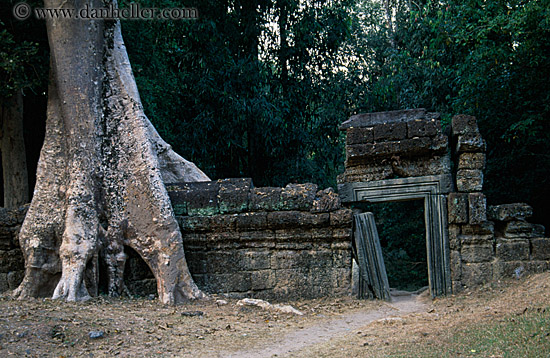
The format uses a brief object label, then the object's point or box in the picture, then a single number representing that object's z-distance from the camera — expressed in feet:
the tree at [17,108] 25.30
